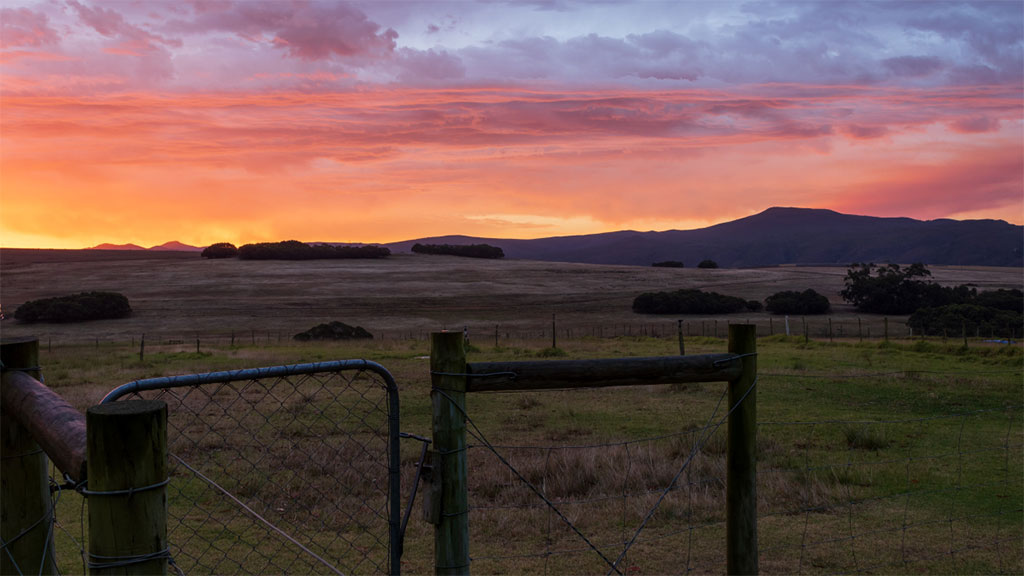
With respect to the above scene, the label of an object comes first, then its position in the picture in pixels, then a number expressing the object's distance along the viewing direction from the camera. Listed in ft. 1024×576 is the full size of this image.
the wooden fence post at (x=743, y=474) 13.30
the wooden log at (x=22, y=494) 10.09
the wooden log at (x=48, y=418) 7.62
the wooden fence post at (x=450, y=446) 11.07
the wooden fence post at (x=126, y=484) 6.72
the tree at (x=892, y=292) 210.38
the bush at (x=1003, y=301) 191.91
